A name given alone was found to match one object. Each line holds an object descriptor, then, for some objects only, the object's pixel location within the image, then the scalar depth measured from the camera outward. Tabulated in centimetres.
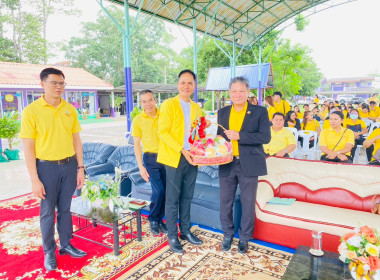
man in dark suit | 256
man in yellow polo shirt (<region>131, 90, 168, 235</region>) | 313
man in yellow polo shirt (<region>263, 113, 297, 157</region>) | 421
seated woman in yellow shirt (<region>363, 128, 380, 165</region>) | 423
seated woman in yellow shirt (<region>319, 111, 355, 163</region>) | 400
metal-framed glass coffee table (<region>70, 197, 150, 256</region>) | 273
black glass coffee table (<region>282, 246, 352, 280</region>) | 185
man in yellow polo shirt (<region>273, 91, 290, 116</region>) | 654
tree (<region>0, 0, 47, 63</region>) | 1992
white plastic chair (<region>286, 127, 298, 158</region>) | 592
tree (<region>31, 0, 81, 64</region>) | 2180
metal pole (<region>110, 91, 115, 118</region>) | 2106
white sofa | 263
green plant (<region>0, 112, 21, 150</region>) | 700
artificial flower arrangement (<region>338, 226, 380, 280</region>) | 153
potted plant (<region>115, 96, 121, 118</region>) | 2170
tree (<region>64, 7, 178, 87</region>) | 2591
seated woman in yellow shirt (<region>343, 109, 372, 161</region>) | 614
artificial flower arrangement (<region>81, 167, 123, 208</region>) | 281
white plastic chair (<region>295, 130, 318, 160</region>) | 563
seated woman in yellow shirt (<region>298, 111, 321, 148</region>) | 618
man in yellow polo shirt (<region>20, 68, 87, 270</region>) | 237
